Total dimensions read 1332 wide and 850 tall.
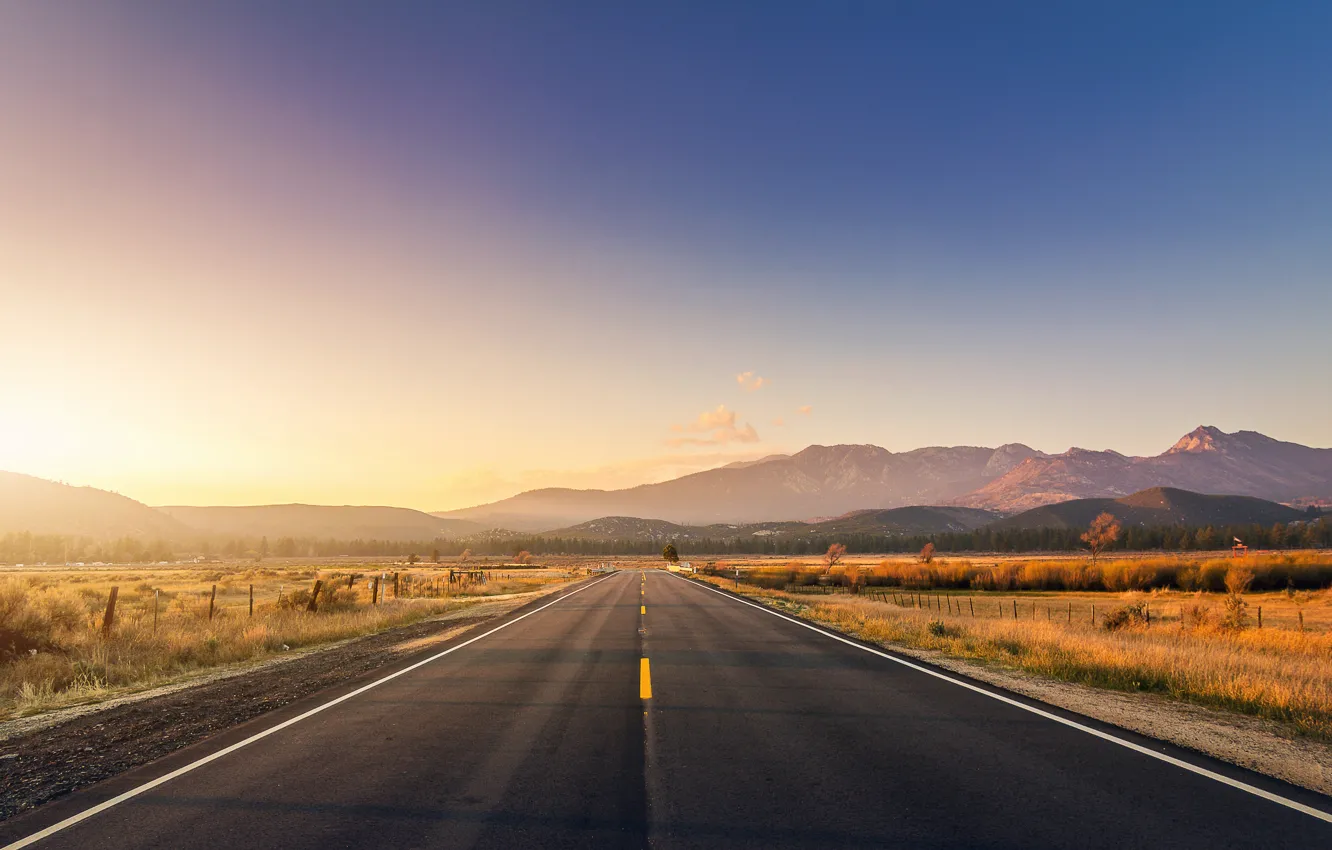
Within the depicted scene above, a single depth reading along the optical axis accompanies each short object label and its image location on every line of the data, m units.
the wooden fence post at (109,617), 16.27
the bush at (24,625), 14.22
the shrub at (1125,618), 23.78
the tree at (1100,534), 110.64
